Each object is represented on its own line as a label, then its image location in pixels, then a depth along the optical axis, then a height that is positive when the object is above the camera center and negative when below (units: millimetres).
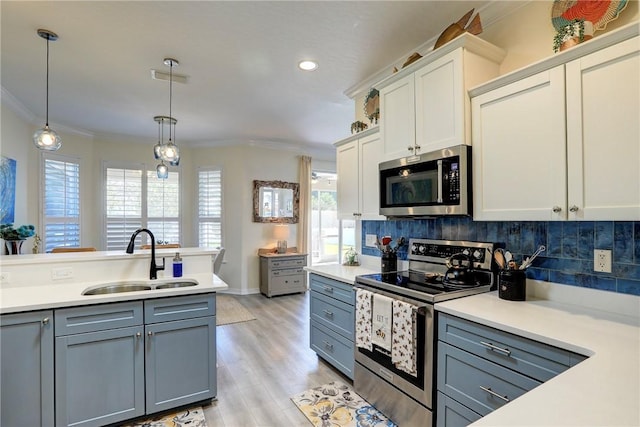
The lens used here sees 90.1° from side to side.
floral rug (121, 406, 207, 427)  2137 -1400
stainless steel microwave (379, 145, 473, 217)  1975 +212
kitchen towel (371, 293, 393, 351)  2066 -708
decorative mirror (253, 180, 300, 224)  5758 +256
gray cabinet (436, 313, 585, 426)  1353 -724
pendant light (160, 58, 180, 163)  3301 +656
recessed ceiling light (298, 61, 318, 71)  2863 +1368
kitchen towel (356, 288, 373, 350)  2229 -737
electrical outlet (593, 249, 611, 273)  1618 -235
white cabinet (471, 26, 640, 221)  1366 +386
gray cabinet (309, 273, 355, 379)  2588 -933
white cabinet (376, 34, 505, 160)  1971 +817
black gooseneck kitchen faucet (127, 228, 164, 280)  2452 -408
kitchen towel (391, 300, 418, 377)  1894 -744
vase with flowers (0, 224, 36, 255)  3209 -209
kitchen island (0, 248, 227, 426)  1832 -790
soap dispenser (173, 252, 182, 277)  2592 -415
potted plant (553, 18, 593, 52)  1628 +945
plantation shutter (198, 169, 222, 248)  5832 +130
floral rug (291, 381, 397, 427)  2165 -1403
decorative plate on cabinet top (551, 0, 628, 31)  1601 +1069
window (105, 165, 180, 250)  5398 +183
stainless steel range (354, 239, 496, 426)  1863 -523
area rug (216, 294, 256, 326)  4273 -1407
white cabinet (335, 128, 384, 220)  2821 +376
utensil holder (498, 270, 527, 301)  1814 -402
